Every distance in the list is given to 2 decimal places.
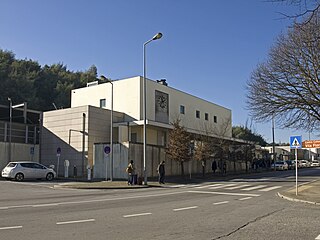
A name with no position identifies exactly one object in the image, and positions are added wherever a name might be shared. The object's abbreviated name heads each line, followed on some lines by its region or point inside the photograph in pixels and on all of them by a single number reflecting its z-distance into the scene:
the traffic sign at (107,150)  21.19
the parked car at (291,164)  47.00
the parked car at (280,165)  43.60
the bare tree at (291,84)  15.78
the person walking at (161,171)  21.09
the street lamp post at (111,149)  21.90
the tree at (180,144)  25.21
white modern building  30.43
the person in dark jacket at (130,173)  19.70
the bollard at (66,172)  26.05
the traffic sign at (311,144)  14.75
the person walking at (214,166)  31.16
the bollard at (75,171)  27.21
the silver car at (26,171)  22.21
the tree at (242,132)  61.15
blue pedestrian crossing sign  14.06
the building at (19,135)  28.17
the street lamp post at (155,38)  19.94
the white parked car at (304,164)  57.04
